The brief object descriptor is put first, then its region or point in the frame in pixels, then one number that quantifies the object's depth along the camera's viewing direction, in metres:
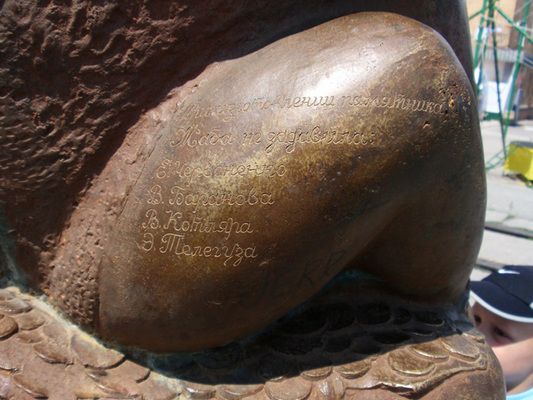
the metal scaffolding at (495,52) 4.66
